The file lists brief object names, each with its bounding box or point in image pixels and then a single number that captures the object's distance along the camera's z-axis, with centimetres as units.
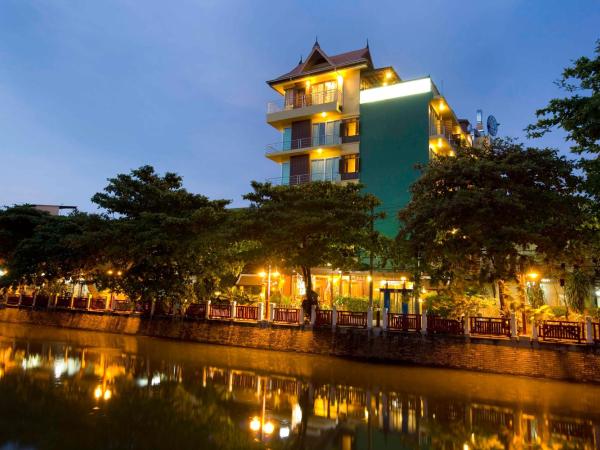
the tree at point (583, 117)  1274
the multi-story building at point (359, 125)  2758
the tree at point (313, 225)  1883
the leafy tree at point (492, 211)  1510
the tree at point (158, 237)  2081
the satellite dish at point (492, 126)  3409
